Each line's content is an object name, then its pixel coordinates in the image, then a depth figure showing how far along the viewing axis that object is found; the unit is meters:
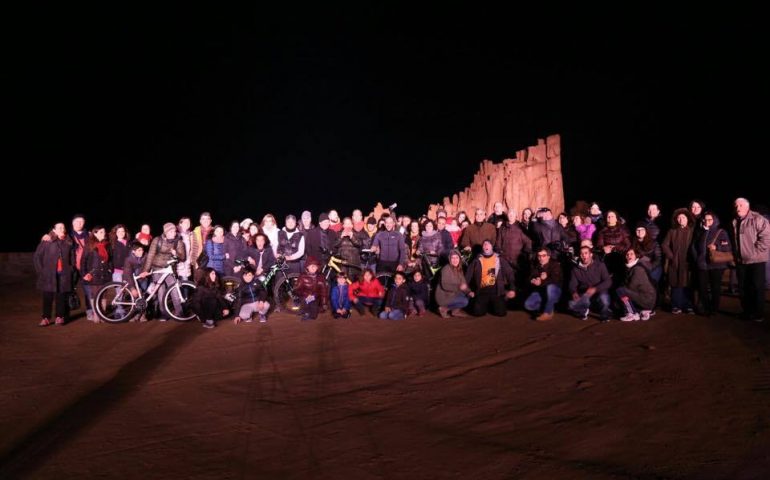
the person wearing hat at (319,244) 10.99
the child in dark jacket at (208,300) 9.16
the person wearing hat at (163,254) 9.68
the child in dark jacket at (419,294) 9.92
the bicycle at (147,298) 9.52
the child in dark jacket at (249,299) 9.58
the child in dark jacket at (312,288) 9.77
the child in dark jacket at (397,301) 9.55
